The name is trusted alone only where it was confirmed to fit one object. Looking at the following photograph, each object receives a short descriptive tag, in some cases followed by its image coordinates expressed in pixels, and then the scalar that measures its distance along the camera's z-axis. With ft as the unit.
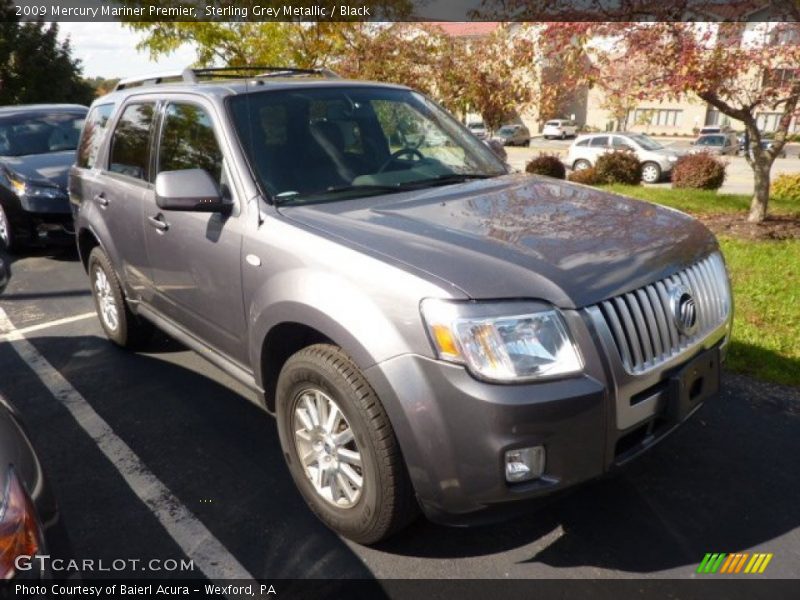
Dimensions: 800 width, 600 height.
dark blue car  24.66
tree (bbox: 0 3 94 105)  81.46
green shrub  42.73
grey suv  7.31
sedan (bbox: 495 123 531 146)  142.72
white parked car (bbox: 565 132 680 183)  75.97
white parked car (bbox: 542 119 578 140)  172.45
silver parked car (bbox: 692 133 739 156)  113.70
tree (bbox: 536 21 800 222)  23.13
